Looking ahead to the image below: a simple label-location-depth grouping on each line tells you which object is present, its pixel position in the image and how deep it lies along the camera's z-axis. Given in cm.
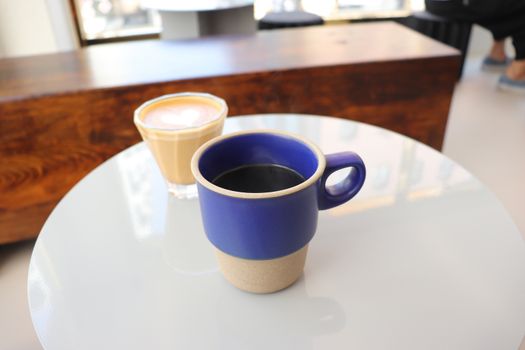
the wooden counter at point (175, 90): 98
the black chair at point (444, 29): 198
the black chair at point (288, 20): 186
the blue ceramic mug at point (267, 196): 35
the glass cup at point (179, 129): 49
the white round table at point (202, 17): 154
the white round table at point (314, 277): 38
